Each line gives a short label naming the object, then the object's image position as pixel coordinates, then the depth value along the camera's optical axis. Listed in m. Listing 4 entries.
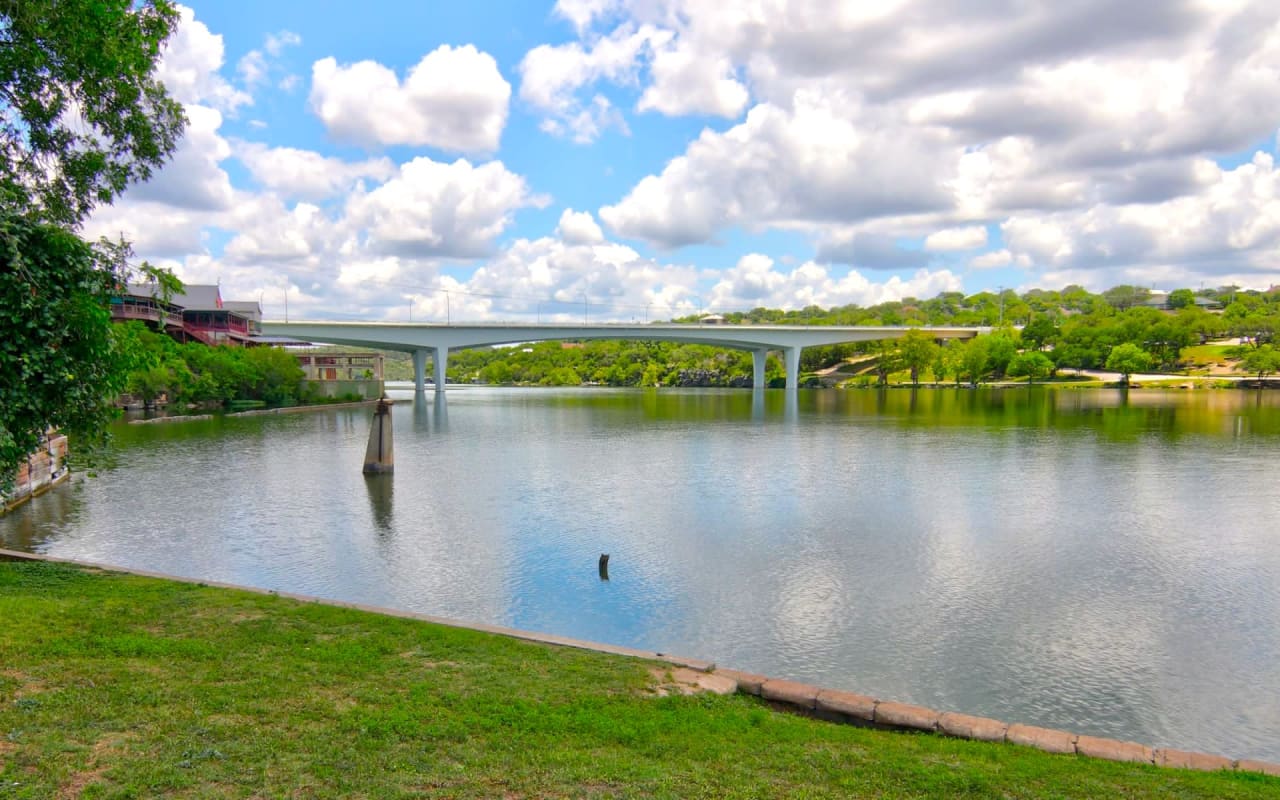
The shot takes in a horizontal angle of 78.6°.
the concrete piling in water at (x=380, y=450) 33.41
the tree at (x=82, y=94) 12.91
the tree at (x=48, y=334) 9.60
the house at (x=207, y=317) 81.50
